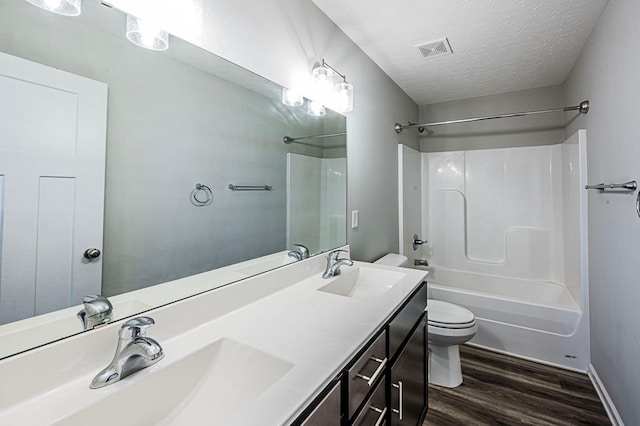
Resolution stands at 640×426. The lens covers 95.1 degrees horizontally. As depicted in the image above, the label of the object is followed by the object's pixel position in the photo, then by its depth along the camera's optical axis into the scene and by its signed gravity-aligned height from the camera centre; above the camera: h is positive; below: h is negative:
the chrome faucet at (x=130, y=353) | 0.67 -0.32
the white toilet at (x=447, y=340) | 1.94 -0.80
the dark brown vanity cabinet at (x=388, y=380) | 0.76 -0.53
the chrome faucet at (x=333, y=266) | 1.54 -0.25
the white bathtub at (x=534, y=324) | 2.17 -0.81
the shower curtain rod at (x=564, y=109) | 2.08 +0.85
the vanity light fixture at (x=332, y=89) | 1.63 +0.78
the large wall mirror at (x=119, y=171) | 0.64 +0.14
